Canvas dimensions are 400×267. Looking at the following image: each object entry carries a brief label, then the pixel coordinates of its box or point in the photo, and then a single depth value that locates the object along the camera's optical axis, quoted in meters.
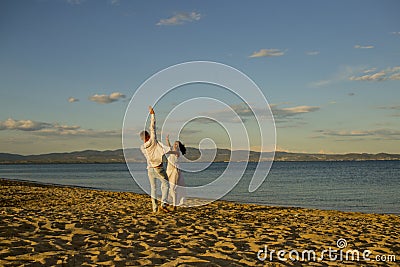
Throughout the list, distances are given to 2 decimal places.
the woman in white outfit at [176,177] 12.09
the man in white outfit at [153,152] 10.44
